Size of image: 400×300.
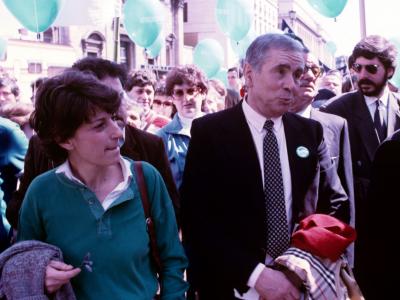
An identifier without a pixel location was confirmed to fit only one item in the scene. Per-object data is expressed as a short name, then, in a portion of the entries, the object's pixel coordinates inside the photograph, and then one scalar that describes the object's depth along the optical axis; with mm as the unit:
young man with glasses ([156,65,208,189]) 3590
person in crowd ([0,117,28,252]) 3148
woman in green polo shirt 1844
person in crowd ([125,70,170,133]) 4773
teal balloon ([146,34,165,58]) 10094
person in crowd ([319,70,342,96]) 6805
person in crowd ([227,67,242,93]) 7834
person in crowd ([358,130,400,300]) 1703
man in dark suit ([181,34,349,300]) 2205
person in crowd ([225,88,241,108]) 5645
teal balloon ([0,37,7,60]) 8461
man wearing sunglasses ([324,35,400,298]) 3432
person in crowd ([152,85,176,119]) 5552
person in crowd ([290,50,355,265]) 2723
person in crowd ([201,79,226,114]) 5092
